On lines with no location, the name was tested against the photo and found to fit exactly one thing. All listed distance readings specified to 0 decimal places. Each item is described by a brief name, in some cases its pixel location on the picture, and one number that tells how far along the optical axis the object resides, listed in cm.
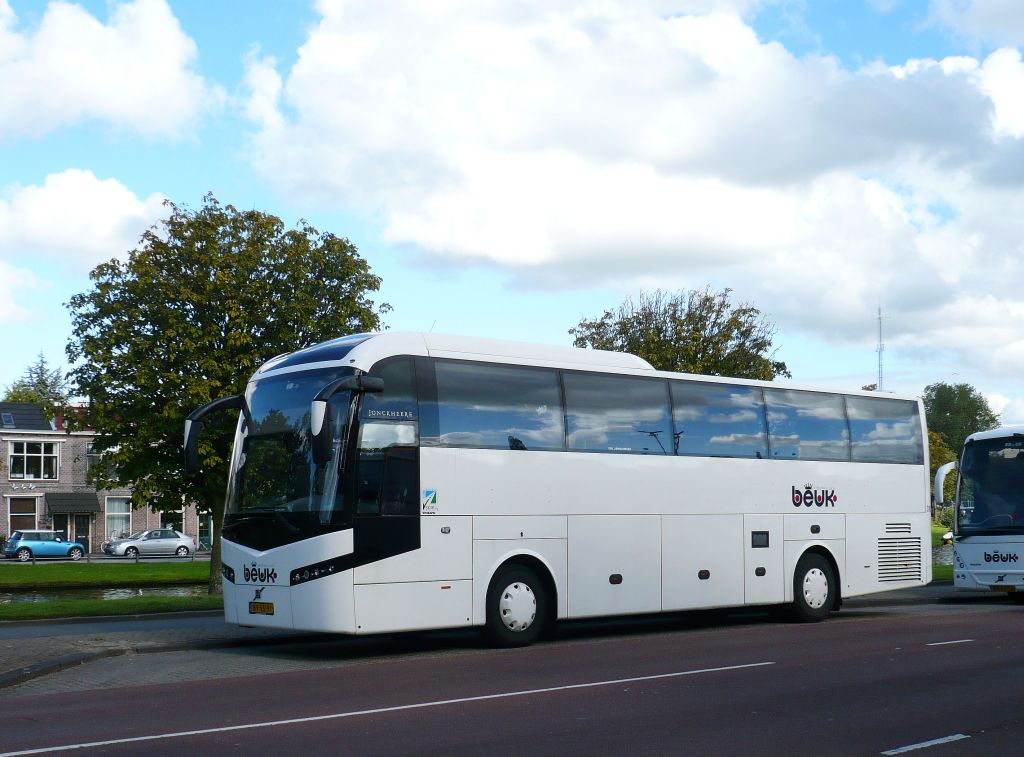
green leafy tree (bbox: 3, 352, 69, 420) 10850
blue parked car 6147
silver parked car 6544
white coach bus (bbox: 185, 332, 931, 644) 1394
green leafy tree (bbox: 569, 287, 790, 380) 4141
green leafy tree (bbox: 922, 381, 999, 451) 14712
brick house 7131
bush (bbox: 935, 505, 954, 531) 6116
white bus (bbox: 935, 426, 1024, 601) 2328
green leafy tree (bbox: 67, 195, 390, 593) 2805
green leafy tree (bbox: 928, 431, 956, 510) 9438
